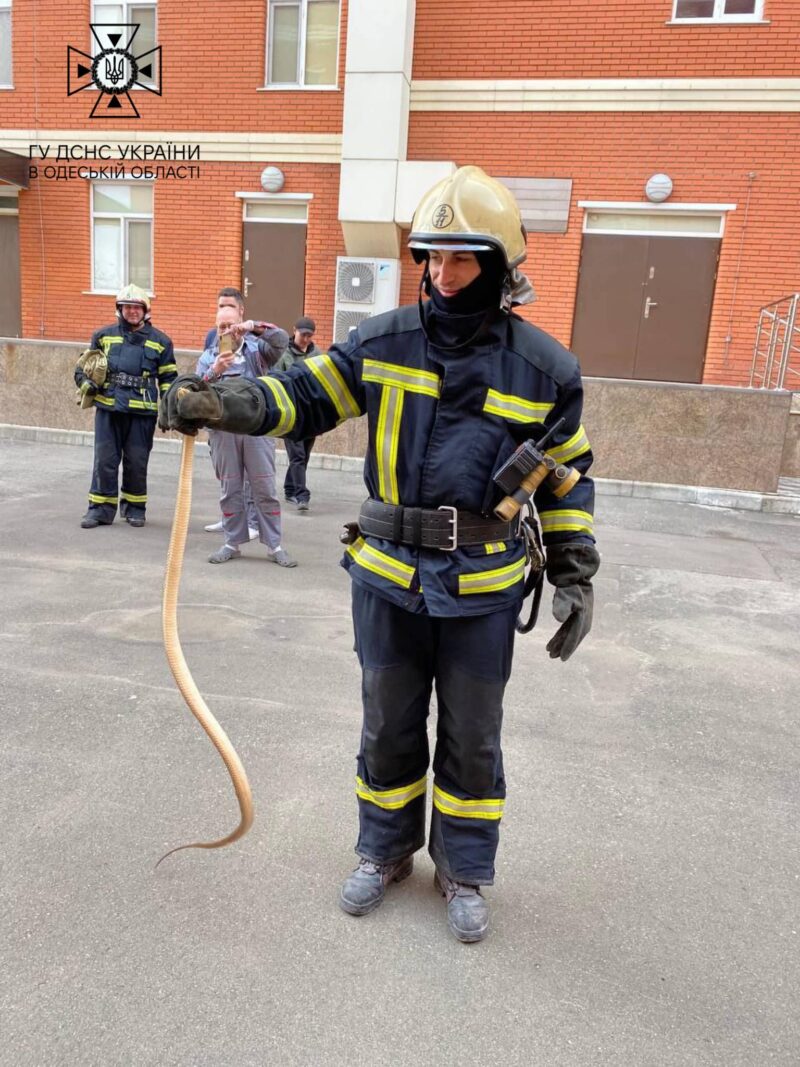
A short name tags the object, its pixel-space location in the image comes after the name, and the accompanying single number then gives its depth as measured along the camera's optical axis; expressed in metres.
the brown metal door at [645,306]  12.45
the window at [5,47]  14.52
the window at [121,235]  14.43
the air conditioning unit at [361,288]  12.95
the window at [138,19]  13.84
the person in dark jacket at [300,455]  8.55
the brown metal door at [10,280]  15.11
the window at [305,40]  13.35
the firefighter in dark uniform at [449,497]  2.27
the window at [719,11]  11.61
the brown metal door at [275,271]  13.84
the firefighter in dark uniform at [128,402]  7.28
